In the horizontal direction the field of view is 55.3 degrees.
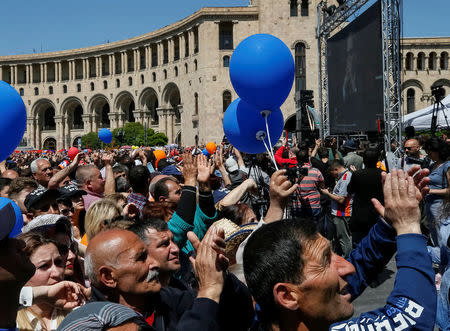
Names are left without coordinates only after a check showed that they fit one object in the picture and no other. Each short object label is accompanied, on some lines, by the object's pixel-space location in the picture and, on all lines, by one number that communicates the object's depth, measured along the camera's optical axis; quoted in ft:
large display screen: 47.18
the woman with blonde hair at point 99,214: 11.68
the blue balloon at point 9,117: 7.63
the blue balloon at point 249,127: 16.65
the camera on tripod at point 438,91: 36.72
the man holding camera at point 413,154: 25.96
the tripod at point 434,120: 36.43
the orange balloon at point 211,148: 39.69
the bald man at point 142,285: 6.38
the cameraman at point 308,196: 21.65
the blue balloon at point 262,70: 14.83
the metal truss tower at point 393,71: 39.24
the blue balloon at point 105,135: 47.68
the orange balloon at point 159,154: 36.73
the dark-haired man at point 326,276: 5.04
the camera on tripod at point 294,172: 15.66
